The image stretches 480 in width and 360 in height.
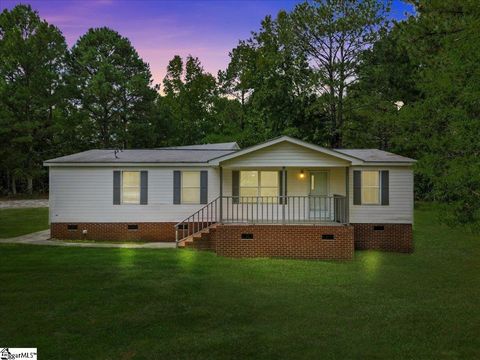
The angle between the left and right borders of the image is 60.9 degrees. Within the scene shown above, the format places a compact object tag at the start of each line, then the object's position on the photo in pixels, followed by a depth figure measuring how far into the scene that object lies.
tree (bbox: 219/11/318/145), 31.39
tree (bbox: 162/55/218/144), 48.19
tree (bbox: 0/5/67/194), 38.31
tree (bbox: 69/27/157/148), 41.59
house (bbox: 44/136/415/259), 16.55
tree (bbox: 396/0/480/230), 11.30
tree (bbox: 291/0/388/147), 29.55
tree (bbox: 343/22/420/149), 29.67
